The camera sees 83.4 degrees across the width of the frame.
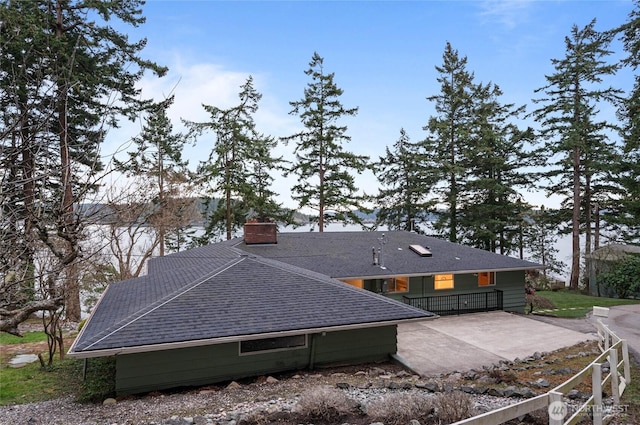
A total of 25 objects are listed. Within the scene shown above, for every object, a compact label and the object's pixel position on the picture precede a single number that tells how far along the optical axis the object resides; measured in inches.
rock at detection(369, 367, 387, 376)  354.4
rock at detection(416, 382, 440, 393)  273.1
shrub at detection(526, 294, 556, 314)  752.3
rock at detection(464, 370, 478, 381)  319.5
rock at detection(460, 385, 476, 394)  267.5
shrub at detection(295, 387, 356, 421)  207.6
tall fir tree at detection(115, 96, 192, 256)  743.7
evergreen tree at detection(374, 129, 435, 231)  1170.6
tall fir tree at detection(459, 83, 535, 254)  1075.9
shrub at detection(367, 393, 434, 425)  191.5
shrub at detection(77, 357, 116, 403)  307.7
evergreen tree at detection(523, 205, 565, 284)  1063.0
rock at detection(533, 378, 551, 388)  285.6
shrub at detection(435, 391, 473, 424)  186.1
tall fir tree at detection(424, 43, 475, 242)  1125.7
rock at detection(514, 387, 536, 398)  249.6
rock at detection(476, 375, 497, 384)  302.7
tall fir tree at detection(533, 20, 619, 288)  911.7
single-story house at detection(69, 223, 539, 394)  303.4
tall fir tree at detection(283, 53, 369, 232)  1072.8
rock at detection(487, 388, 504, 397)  257.5
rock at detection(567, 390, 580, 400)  243.4
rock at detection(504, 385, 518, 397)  253.6
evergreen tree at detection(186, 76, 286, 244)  998.4
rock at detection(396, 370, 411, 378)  343.0
